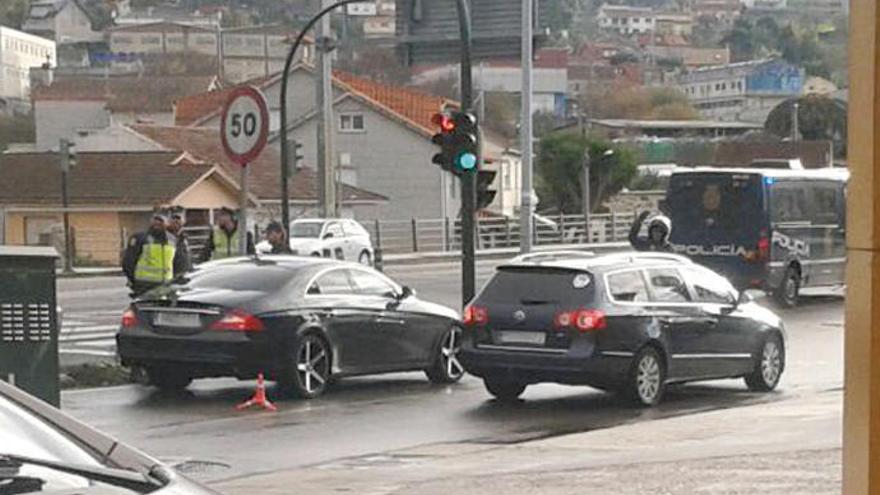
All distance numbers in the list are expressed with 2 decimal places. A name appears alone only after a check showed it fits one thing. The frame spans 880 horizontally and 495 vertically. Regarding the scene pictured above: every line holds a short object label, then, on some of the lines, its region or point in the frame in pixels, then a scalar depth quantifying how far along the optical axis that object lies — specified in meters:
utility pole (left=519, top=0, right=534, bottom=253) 34.91
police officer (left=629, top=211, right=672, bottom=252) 29.00
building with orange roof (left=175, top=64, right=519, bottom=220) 76.69
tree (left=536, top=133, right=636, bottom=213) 62.75
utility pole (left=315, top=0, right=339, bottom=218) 38.53
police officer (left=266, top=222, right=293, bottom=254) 22.66
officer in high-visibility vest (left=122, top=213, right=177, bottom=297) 19.55
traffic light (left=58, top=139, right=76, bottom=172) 47.34
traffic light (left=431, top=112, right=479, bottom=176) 22.11
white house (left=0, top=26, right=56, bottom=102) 106.75
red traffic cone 15.88
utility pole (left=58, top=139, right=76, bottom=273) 47.38
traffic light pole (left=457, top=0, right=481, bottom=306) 21.88
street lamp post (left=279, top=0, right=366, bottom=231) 27.58
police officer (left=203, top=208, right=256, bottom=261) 22.62
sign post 17.30
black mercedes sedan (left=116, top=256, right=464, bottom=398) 16.41
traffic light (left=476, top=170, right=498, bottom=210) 22.81
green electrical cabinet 11.38
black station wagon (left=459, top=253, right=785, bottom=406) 16.17
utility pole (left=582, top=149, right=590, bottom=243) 61.91
